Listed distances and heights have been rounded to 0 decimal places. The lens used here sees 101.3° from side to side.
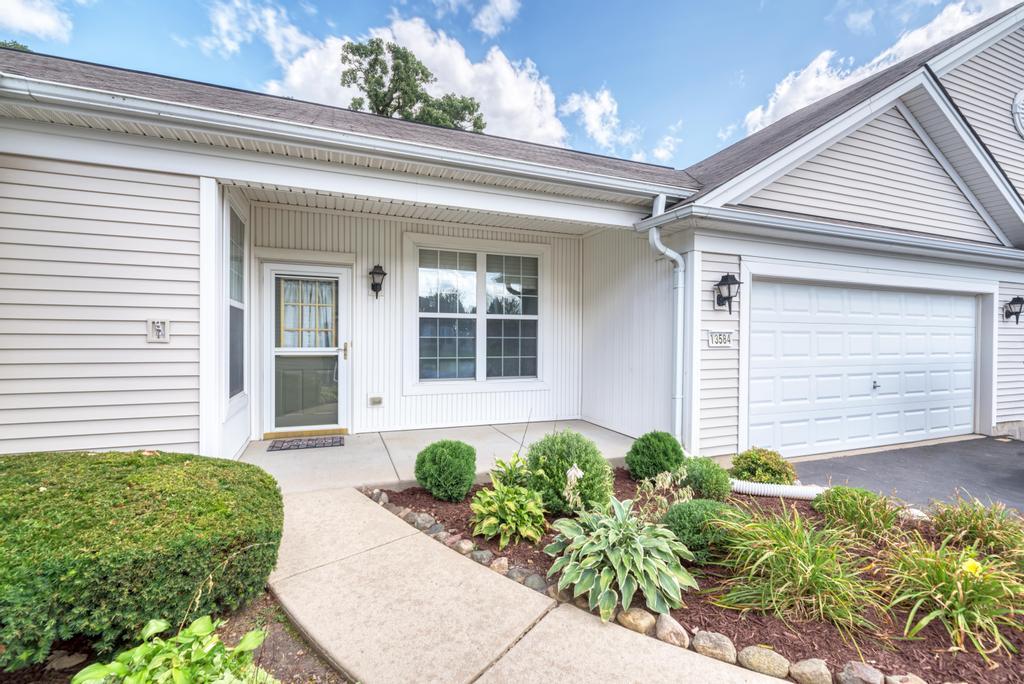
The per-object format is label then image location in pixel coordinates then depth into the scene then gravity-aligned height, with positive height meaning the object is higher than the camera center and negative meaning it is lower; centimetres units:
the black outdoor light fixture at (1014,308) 589 +44
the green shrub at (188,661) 110 -91
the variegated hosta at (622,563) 192 -111
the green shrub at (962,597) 175 -115
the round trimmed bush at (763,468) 354 -113
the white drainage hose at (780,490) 331 -124
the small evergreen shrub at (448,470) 311 -102
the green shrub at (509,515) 260 -115
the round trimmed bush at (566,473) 286 -96
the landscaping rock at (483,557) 240 -129
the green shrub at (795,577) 186 -114
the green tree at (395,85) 1482 +892
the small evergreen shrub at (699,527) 229 -106
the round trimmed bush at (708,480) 313 -109
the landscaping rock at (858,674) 154 -125
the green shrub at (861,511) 258 -113
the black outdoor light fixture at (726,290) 430 +48
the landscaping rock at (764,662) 161 -127
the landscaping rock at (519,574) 224 -130
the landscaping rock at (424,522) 282 -128
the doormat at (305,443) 443 -121
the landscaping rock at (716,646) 169 -127
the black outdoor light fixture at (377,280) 501 +65
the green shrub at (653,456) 357 -104
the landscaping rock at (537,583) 216 -129
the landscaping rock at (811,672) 156 -126
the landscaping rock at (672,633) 177 -127
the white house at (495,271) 304 +68
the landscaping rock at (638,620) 184 -127
